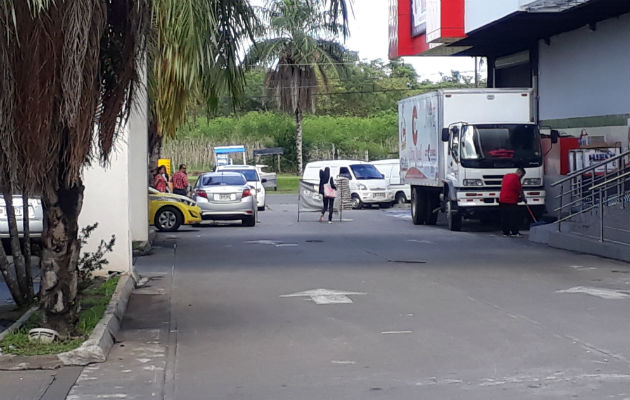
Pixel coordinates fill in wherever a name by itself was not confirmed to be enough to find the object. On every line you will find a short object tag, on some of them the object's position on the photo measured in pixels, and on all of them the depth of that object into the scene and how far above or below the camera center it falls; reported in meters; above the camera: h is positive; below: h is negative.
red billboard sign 29.00 +4.41
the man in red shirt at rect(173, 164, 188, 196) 34.76 -0.83
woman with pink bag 30.28 -0.98
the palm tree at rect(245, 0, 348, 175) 52.31 +5.29
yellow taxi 26.34 -1.44
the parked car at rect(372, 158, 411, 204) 40.91 -1.05
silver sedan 28.55 -1.27
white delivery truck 25.44 +0.25
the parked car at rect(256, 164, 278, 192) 53.25 -1.24
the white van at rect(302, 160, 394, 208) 39.72 -1.00
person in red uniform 24.17 -1.06
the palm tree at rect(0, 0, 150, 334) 8.34 +0.56
